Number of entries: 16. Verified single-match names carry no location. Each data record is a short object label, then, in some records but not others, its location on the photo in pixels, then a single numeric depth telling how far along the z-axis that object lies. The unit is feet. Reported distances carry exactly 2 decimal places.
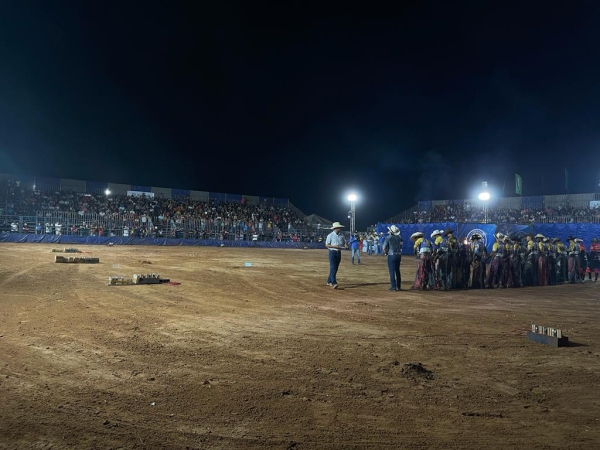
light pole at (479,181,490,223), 97.60
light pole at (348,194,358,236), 116.98
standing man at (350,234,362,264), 76.95
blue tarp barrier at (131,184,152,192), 157.69
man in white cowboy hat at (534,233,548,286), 51.21
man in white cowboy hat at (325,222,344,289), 41.37
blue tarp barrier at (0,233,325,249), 103.40
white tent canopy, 182.05
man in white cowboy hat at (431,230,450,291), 43.24
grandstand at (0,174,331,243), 111.34
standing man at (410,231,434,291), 42.52
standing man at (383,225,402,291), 40.45
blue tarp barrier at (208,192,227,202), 175.22
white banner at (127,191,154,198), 155.53
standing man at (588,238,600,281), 61.15
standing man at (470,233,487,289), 46.11
